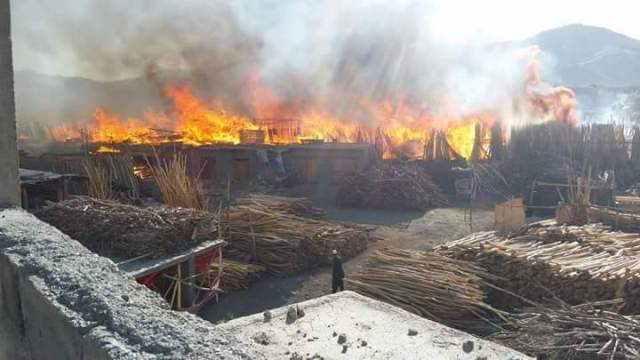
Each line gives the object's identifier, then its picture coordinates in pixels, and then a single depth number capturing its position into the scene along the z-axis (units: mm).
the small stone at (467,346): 5047
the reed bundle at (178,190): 10734
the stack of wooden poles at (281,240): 11695
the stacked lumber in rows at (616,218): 10695
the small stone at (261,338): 5177
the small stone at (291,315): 5820
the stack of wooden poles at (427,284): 8117
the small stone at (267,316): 5821
